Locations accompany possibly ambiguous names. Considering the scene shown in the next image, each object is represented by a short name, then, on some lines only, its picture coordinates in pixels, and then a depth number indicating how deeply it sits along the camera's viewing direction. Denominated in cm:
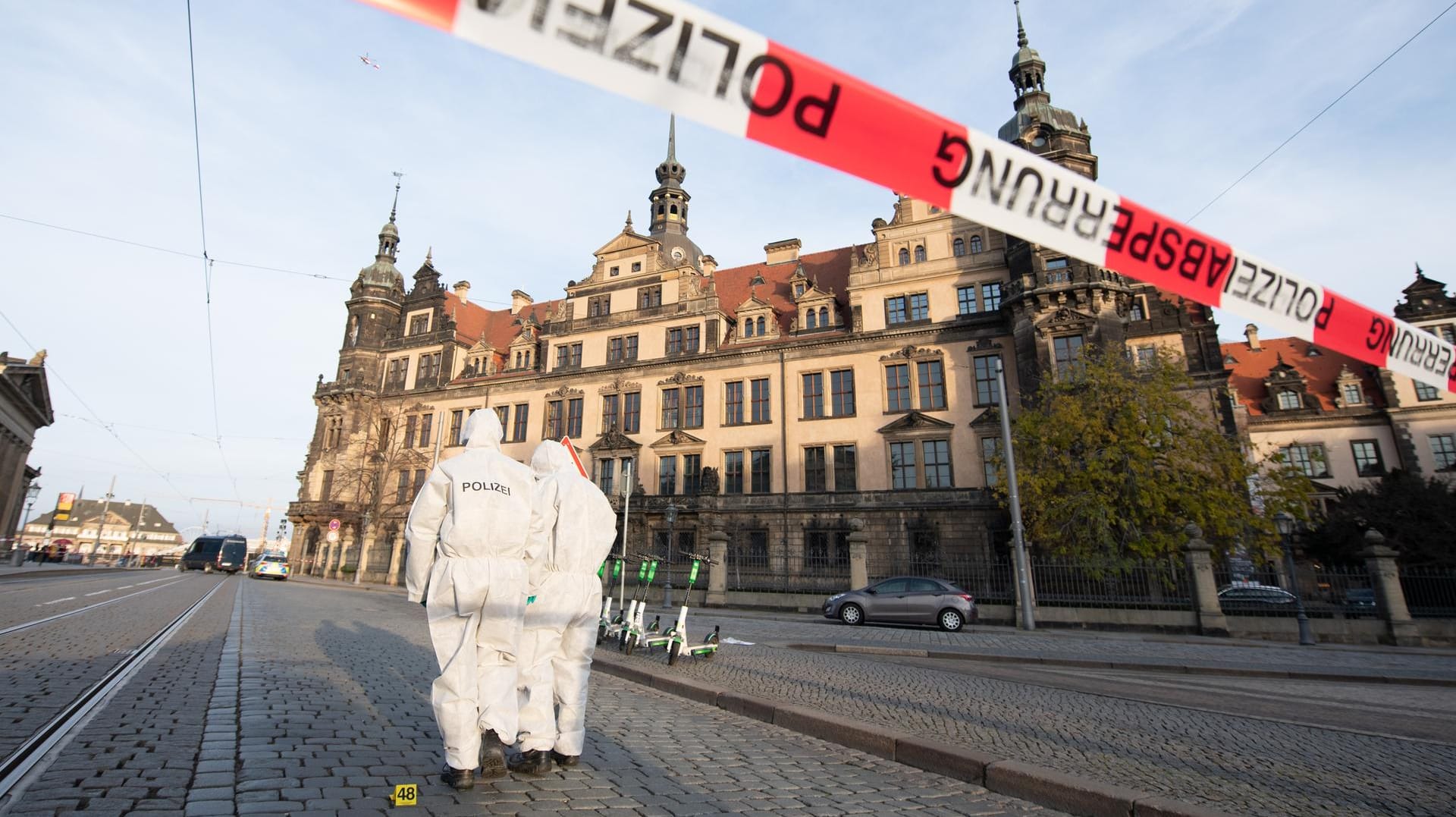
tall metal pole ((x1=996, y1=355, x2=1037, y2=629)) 1820
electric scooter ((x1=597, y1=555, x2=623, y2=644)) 1073
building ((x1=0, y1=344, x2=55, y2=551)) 4081
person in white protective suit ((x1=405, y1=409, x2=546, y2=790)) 378
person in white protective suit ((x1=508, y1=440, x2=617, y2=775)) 420
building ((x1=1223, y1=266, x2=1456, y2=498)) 3891
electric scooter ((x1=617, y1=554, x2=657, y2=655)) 987
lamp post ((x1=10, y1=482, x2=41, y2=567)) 3990
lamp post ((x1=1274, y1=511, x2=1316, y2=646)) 1555
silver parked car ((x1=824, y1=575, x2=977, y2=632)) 1700
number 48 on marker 339
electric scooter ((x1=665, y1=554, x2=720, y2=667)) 871
